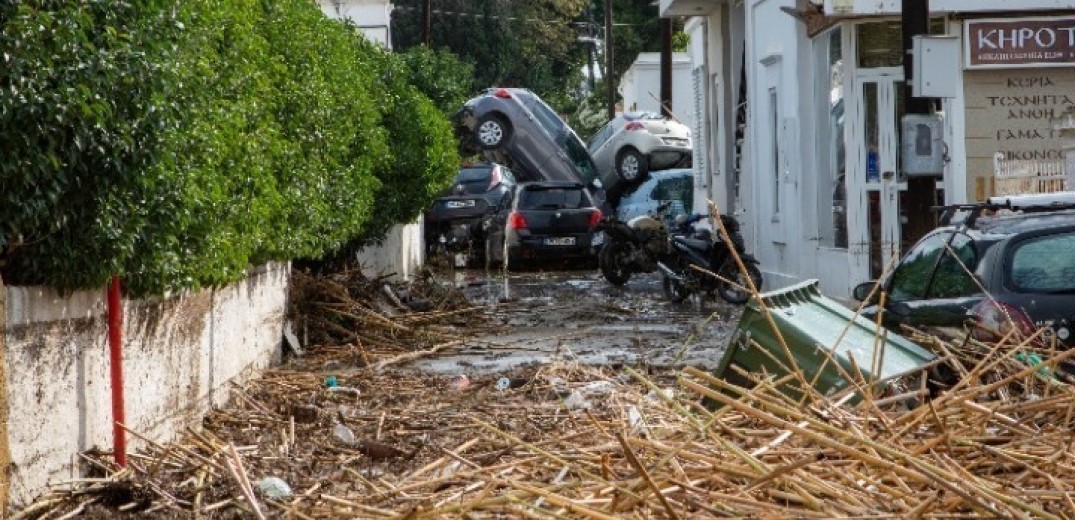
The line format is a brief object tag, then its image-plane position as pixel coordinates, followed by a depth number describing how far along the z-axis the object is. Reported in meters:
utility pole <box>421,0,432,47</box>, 51.81
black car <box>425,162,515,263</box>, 35.12
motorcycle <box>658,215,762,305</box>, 23.70
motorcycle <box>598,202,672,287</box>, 27.23
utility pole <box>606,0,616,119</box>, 58.88
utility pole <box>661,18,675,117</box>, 40.72
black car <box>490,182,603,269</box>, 32.16
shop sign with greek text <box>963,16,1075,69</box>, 21.33
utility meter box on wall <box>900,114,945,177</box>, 15.88
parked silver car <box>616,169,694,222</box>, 37.53
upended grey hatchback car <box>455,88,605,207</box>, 38.88
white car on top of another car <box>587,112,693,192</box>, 40.97
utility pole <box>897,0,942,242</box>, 16.08
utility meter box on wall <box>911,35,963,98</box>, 15.48
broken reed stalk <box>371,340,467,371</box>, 15.76
